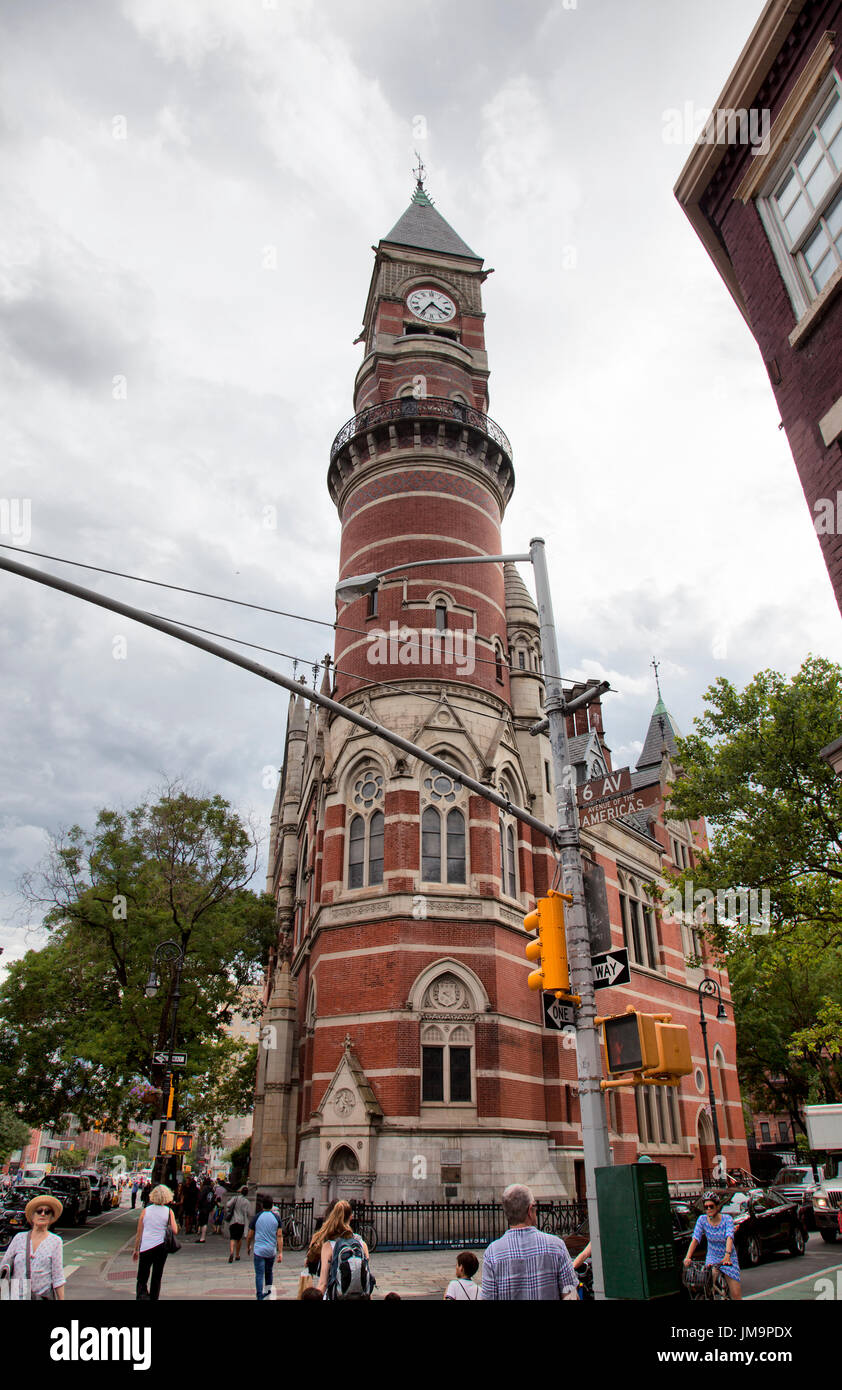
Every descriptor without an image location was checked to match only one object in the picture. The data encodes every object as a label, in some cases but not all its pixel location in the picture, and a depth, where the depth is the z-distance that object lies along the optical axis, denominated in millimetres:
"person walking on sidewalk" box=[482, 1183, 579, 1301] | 5188
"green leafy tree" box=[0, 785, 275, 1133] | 29547
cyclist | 10000
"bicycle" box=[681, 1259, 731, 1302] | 10039
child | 6637
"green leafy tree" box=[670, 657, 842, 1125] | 20641
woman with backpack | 6598
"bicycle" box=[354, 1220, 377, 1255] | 18375
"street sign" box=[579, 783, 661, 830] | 9461
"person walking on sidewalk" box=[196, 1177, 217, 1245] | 28109
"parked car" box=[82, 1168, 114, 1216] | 42281
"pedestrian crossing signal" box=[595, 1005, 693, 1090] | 7742
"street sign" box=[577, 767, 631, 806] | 9547
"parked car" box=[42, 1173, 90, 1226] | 31781
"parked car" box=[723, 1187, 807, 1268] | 16578
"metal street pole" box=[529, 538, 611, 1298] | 8117
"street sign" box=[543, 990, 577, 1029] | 8852
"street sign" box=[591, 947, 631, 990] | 8633
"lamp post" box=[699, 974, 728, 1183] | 32362
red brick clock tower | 21094
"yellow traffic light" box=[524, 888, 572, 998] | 8922
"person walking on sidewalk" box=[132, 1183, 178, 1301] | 11281
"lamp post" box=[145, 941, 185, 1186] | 22755
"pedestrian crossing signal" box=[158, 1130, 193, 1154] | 20797
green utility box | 6453
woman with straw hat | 6508
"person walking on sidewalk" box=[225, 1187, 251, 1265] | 18797
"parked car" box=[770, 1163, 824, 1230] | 21489
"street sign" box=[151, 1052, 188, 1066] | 21188
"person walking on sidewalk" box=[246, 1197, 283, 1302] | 11836
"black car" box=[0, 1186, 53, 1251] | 21125
